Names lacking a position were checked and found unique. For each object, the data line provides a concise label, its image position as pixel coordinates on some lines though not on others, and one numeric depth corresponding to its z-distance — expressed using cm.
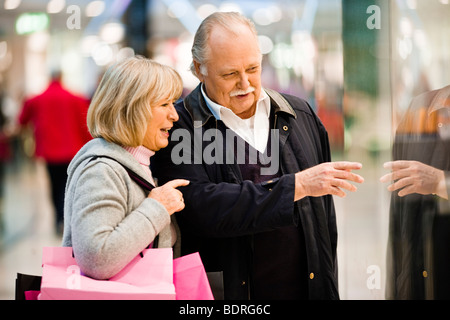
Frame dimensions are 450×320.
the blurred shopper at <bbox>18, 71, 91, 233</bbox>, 693
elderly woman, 353
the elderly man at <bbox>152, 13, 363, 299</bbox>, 375
